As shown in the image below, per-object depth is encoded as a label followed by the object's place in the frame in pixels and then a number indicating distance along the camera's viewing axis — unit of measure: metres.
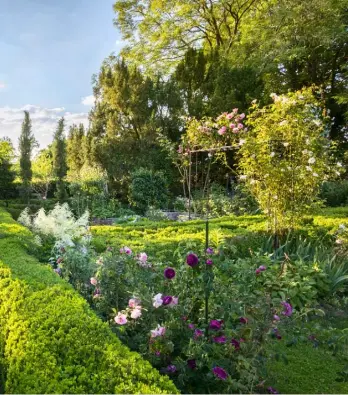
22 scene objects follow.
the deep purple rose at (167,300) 2.25
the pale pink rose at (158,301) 2.20
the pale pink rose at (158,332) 2.10
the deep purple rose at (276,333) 2.34
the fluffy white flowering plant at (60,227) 4.27
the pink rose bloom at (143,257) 2.79
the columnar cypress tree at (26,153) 13.30
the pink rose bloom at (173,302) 2.32
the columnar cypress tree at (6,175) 14.04
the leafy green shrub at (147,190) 11.70
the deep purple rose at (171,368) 2.16
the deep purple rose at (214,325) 2.29
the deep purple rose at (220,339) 2.28
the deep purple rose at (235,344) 2.23
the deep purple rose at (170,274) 2.33
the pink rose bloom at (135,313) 2.15
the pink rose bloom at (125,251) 2.88
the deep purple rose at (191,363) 2.21
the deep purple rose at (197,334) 2.31
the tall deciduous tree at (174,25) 17.55
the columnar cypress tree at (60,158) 13.27
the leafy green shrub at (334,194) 10.50
